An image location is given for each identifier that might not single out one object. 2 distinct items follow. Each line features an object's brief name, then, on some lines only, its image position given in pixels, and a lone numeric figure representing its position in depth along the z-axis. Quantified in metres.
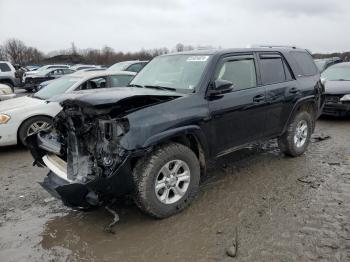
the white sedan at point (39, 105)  6.76
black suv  3.60
